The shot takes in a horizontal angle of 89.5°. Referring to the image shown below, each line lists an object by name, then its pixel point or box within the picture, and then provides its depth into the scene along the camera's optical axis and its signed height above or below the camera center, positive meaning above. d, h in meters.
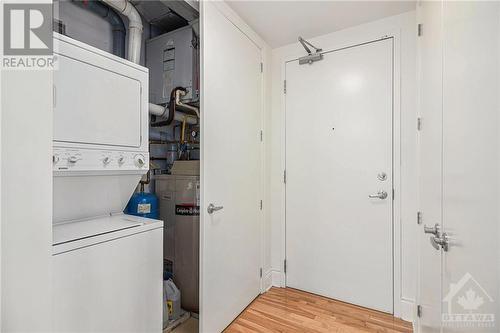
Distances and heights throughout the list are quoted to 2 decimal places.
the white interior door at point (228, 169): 1.73 -0.02
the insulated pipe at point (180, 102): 1.92 +0.49
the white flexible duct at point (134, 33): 1.69 +0.90
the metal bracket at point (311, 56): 2.36 +1.04
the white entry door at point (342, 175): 2.11 -0.08
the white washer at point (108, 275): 1.05 -0.52
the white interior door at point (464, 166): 0.70 +0.00
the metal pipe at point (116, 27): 1.77 +0.99
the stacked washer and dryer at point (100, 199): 1.10 -0.19
